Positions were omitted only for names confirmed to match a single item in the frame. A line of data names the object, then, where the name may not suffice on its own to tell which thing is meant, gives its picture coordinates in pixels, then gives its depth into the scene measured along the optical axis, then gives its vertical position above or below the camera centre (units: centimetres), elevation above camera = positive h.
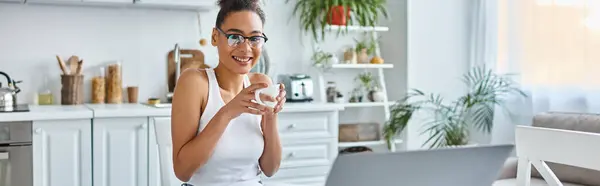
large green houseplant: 419 -16
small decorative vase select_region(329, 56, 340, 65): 432 +17
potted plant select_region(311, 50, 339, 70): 433 +17
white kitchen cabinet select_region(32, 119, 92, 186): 317 -34
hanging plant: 423 +49
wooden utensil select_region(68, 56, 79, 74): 380 +13
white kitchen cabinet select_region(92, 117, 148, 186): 330 -34
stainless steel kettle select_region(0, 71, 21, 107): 328 -6
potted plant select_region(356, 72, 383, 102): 444 -1
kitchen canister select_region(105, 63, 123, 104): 387 +0
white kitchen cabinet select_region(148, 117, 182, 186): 340 -41
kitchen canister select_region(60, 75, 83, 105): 373 -3
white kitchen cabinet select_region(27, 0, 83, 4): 363 +47
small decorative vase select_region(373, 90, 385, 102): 443 -8
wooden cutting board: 407 +15
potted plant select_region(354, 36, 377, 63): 445 +24
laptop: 94 -13
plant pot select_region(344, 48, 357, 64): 441 +20
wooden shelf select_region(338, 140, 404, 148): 427 -39
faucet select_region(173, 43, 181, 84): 396 +16
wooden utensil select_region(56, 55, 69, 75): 371 +11
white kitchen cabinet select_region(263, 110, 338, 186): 374 -36
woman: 157 -9
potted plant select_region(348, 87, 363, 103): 447 -7
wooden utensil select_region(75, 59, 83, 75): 377 +10
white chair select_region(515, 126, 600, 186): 169 -17
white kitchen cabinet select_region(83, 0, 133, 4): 356 +47
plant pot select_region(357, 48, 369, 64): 445 +20
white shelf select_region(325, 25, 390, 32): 424 +38
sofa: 311 -41
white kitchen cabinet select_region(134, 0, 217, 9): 366 +47
